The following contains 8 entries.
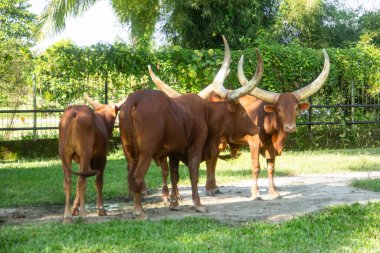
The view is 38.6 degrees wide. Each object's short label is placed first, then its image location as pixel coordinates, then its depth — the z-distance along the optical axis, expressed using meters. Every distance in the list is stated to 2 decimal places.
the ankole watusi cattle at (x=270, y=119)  8.55
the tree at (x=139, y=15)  22.96
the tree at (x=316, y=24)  29.77
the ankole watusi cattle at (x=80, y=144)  6.86
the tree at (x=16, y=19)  39.09
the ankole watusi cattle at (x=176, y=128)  6.82
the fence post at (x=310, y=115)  17.30
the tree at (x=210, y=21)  21.15
